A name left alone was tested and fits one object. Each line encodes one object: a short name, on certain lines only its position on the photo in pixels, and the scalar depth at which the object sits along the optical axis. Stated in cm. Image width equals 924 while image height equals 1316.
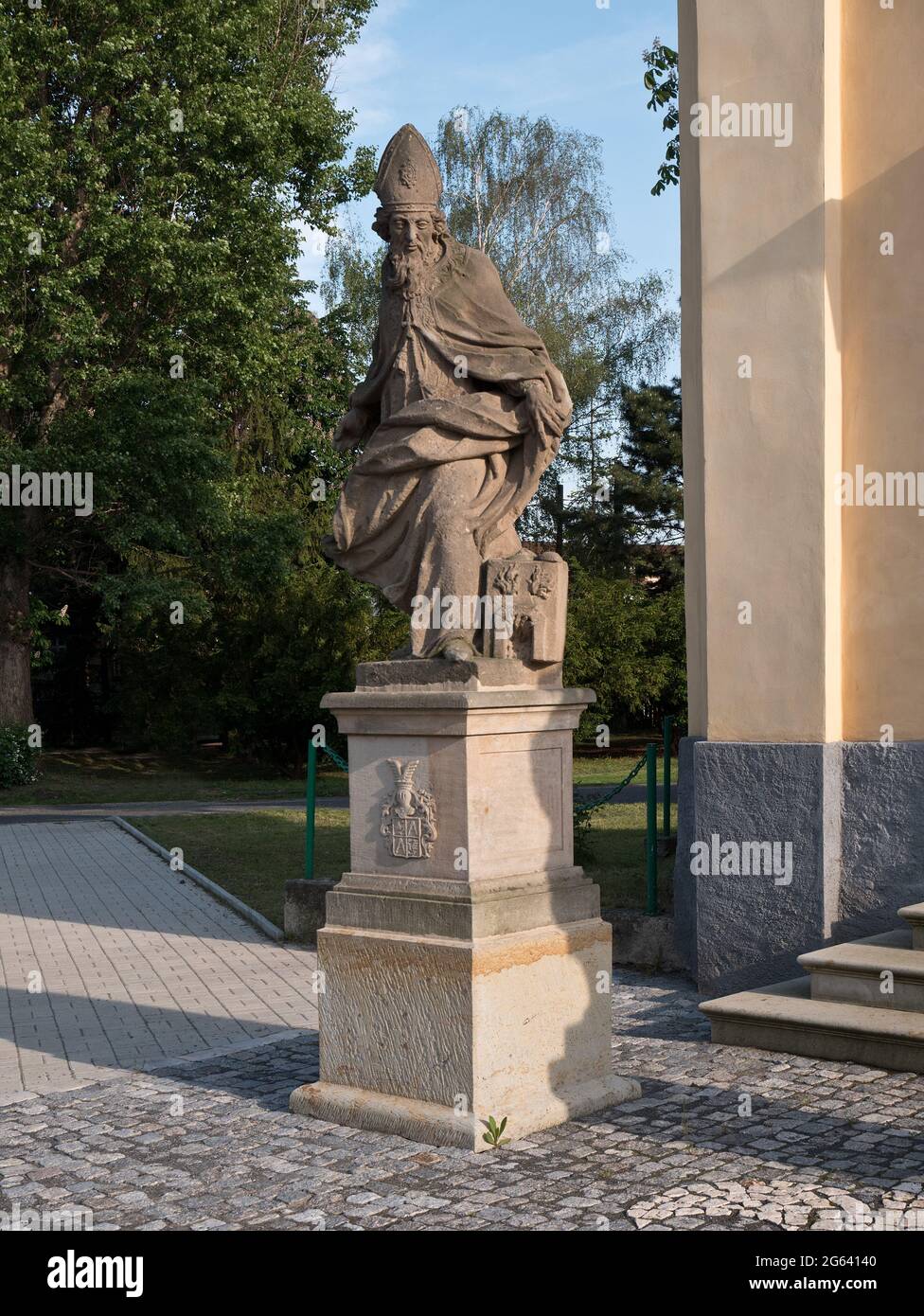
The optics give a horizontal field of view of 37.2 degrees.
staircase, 652
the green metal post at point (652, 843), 914
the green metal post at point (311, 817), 1094
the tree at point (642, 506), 3744
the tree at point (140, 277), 2272
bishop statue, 604
